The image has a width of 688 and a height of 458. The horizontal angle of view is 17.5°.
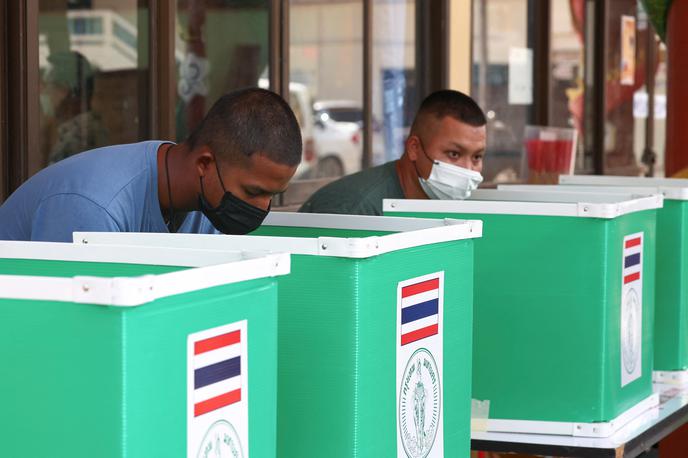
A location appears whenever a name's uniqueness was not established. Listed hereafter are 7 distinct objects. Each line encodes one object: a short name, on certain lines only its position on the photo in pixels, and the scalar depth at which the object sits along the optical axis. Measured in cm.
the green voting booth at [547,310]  541
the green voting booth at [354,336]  386
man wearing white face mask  676
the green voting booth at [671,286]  653
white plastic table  536
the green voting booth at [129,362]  289
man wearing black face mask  462
